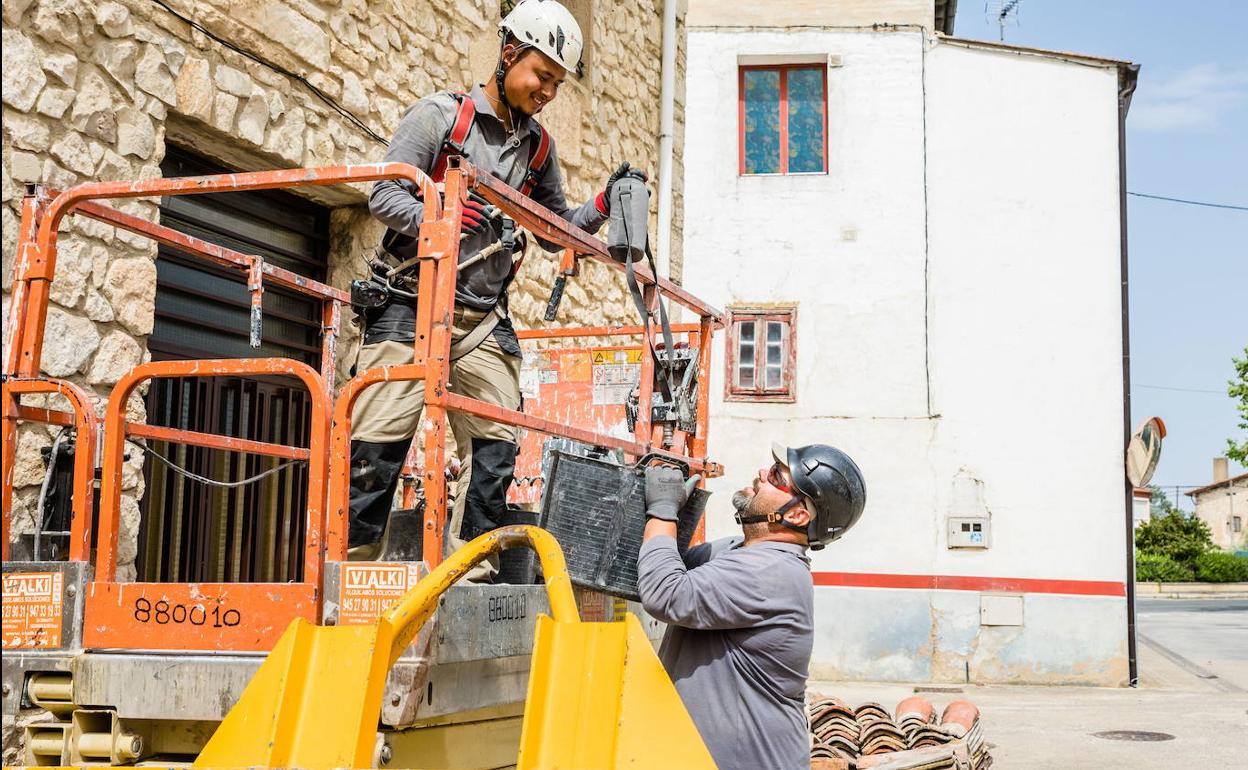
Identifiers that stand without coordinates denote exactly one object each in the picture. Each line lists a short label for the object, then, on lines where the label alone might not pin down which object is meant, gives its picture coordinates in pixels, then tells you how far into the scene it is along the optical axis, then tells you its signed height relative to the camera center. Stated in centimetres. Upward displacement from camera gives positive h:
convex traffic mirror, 1470 +74
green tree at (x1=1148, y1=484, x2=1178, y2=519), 7338 +109
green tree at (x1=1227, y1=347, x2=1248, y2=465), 3014 +289
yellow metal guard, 272 -45
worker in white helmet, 398 +71
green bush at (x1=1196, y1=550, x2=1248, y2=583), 3859 -154
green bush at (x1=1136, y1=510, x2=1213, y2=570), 3938 -68
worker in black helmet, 346 -28
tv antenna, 2158 +839
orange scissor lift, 317 -29
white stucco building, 1541 +248
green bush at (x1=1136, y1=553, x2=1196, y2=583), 3803 -164
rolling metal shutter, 588 +43
